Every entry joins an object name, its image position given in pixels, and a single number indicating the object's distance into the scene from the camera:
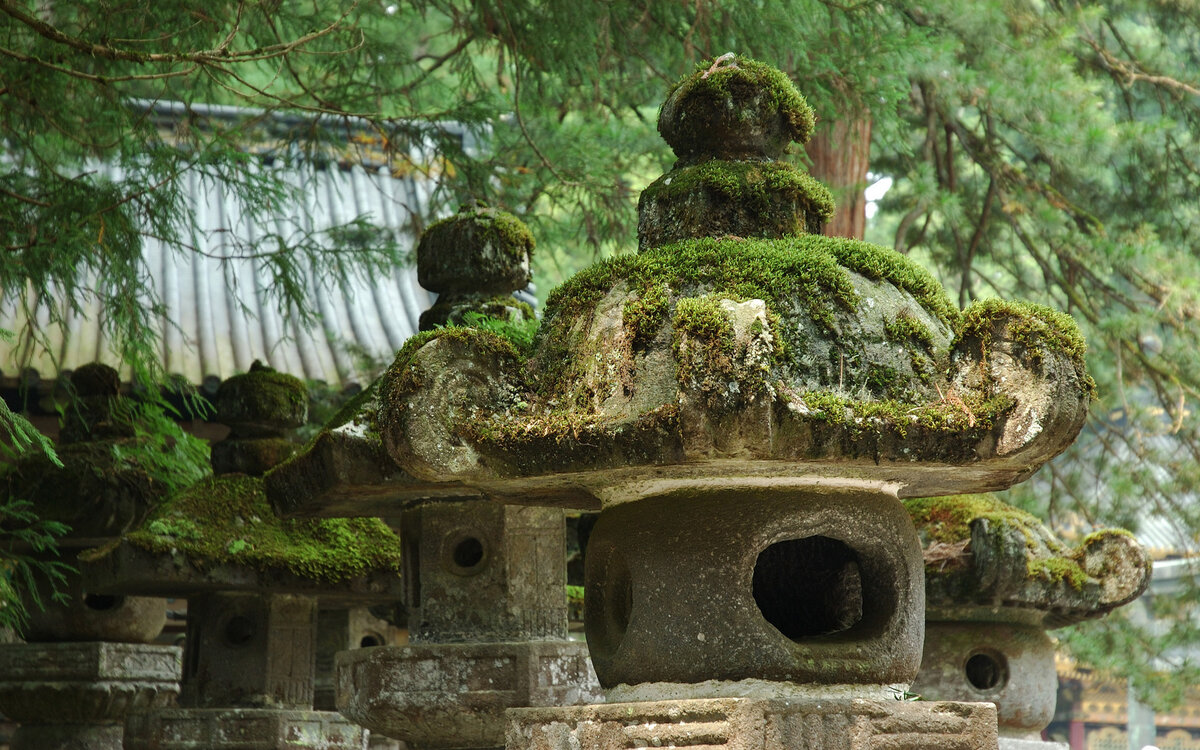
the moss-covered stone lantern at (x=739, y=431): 2.94
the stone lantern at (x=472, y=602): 4.35
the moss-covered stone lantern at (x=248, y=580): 4.96
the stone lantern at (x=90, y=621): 5.78
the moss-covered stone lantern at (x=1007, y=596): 5.14
